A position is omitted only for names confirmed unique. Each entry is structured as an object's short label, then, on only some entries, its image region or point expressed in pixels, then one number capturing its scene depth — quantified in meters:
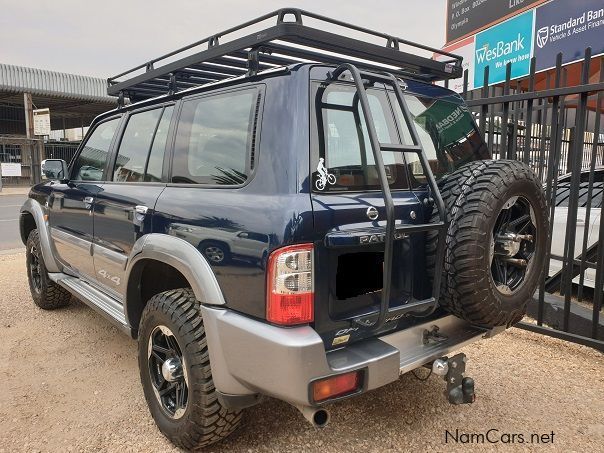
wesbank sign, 9.19
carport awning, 22.27
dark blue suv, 1.90
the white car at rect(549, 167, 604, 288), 4.43
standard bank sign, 7.84
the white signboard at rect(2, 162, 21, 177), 23.56
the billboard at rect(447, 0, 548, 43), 10.65
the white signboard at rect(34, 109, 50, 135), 21.72
